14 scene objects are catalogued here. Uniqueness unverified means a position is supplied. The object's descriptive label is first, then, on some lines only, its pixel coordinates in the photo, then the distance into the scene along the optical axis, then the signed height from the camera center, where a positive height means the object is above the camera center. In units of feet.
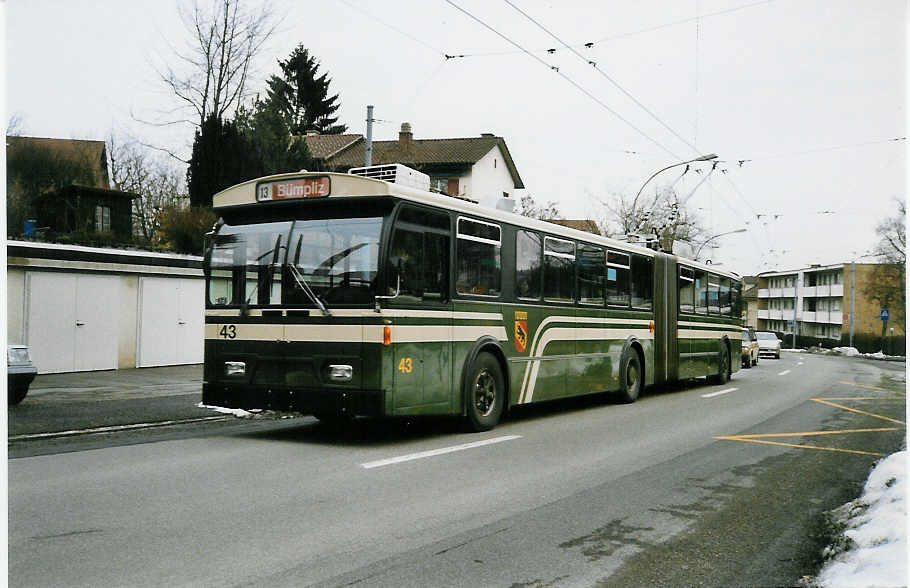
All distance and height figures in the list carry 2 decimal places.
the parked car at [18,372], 39.27 -2.73
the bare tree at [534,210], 165.07 +21.50
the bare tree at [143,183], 148.25 +24.10
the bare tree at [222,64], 109.19 +33.31
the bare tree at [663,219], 177.02 +21.93
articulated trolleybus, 30.27 +0.60
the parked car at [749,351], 114.11 -4.34
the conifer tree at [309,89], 231.09 +63.04
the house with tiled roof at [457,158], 187.32 +36.61
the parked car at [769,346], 159.53 -5.10
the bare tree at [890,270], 204.64 +14.06
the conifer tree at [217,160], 111.96 +20.94
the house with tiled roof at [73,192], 105.29 +17.70
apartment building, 328.08 +7.53
